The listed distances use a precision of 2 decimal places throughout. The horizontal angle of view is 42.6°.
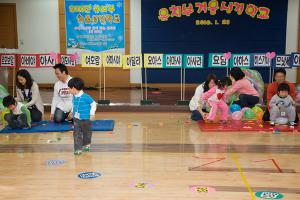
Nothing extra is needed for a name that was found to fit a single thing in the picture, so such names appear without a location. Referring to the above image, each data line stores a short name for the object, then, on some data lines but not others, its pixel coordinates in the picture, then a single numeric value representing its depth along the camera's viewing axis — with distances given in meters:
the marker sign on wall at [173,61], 7.43
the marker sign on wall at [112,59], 7.46
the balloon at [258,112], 6.45
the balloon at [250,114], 6.43
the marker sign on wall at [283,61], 7.55
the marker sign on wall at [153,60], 7.44
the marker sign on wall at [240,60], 7.44
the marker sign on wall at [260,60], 7.49
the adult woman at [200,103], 6.09
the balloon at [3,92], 6.47
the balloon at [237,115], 6.36
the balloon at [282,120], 5.91
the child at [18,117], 5.69
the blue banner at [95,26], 9.82
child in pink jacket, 5.88
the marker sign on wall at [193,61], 7.47
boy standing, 4.43
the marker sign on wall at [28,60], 7.49
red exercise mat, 5.65
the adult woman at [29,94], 5.92
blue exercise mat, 5.68
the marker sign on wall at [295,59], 7.41
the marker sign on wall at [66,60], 7.62
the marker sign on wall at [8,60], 7.55
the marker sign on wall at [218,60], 7.53
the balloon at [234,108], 6.48
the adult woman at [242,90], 6.46
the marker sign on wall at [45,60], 7.47
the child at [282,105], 5.75
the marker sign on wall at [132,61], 7.38
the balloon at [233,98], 6.69
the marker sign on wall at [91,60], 7.47
